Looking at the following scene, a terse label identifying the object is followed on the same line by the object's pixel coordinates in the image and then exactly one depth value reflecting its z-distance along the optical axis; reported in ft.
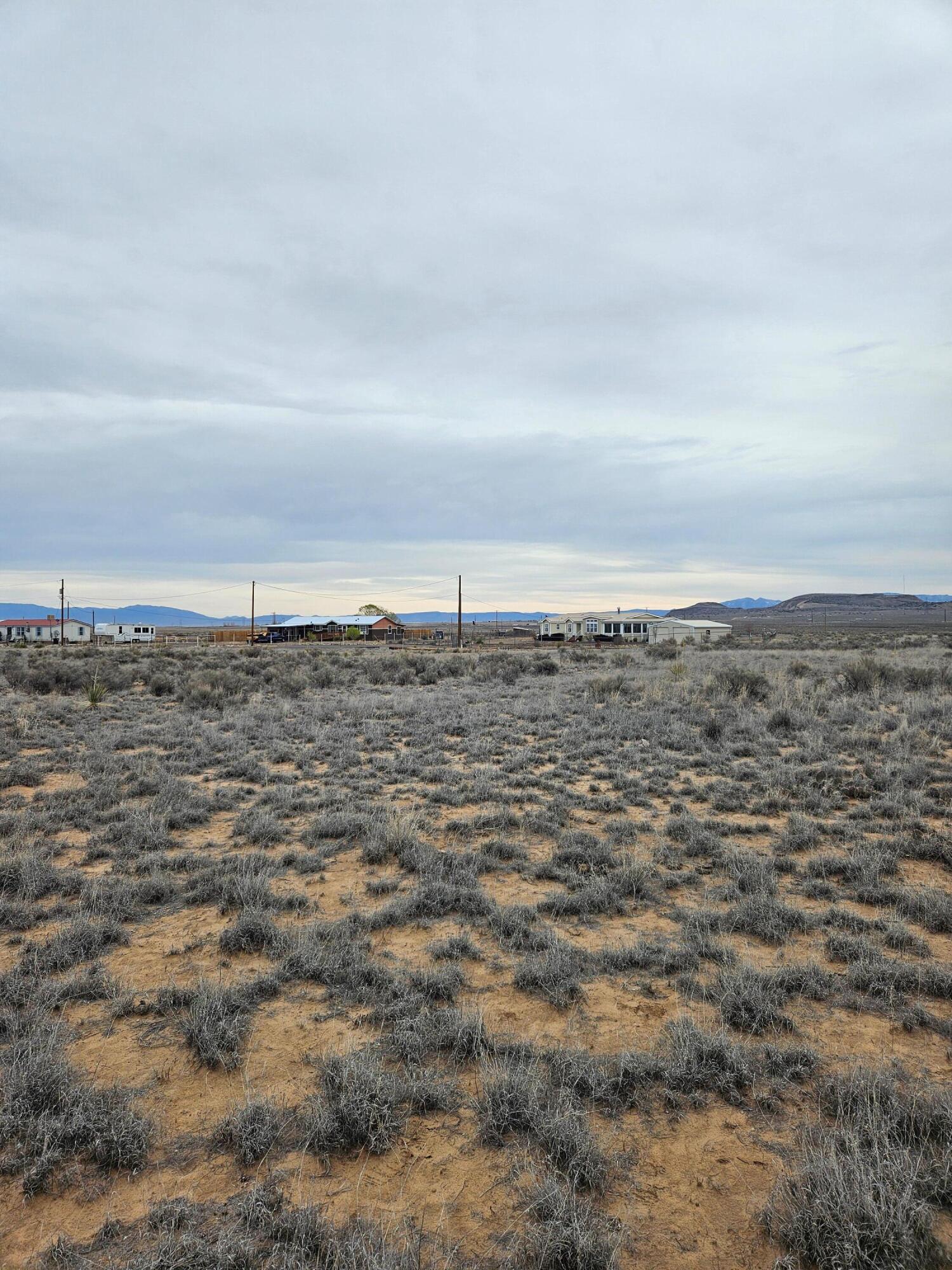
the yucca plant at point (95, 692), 58.59
